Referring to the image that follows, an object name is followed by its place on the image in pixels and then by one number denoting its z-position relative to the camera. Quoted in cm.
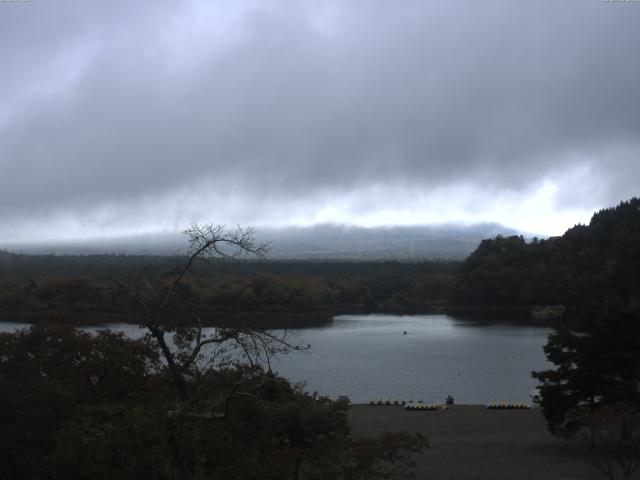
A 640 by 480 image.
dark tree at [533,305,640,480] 1498
